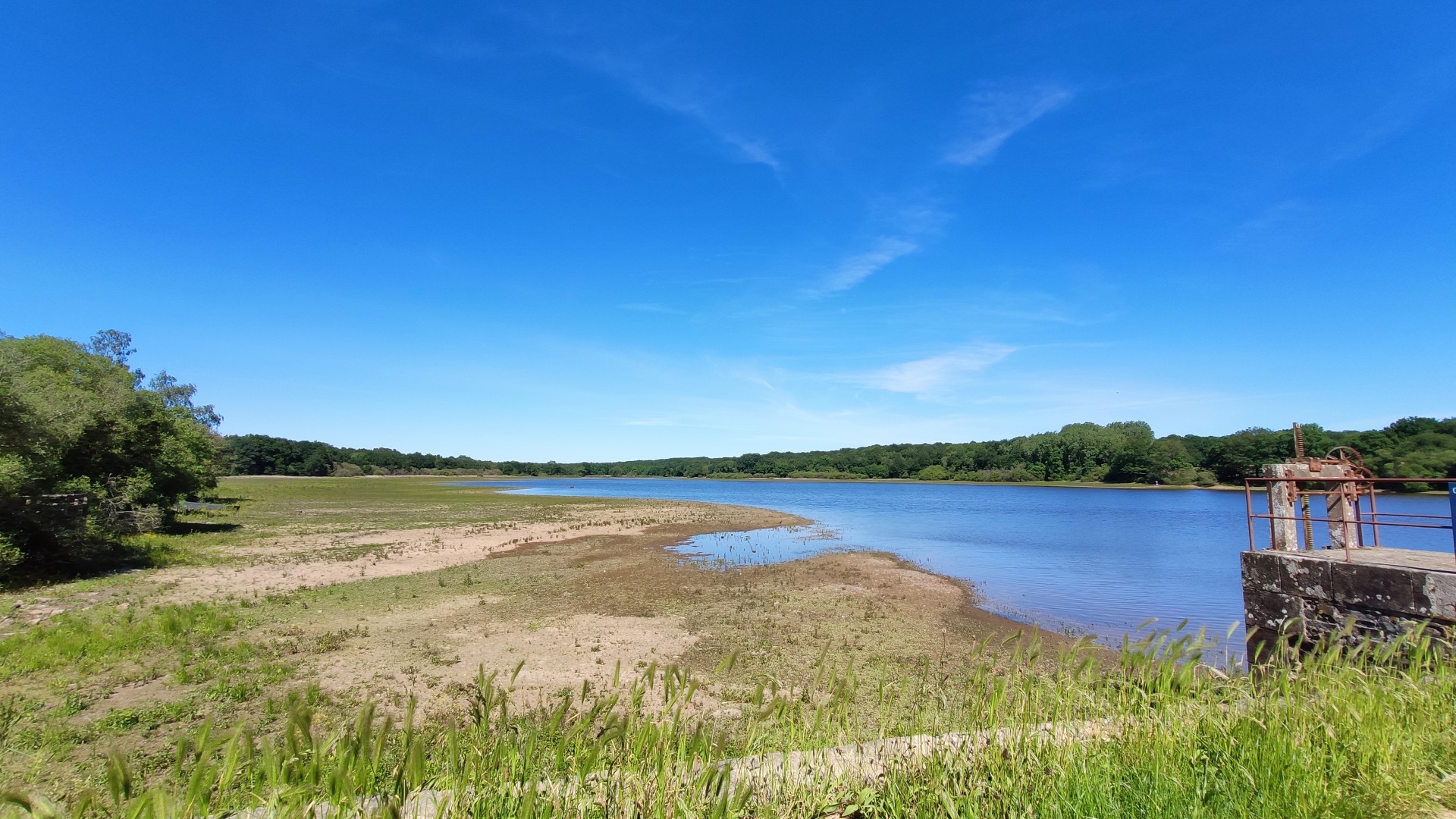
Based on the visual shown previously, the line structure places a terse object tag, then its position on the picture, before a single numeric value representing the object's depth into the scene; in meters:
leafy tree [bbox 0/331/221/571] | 16.11
